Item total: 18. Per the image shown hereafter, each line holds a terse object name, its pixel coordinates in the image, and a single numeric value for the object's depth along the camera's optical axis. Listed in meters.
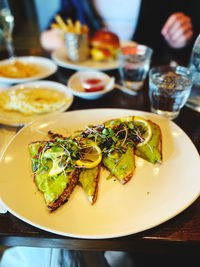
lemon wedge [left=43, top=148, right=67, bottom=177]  0.27
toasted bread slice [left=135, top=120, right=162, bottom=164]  0.31
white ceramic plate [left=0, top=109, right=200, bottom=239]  0.23
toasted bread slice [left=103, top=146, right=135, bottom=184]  0.28
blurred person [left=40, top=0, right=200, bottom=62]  0.73
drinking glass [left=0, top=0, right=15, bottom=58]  0.56
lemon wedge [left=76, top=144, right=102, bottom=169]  0.28
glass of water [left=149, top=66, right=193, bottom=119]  0.38
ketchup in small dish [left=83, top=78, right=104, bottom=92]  0.47
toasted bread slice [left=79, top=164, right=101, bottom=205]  0.26
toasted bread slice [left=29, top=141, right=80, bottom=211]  0.25
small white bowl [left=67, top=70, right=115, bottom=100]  0.44
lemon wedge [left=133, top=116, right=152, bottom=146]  0.32
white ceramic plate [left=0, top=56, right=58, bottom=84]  0.51
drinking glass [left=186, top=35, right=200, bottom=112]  0.40
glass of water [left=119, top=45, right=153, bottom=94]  0.49
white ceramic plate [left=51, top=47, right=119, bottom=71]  0.57
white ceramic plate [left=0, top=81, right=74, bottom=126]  0.38
